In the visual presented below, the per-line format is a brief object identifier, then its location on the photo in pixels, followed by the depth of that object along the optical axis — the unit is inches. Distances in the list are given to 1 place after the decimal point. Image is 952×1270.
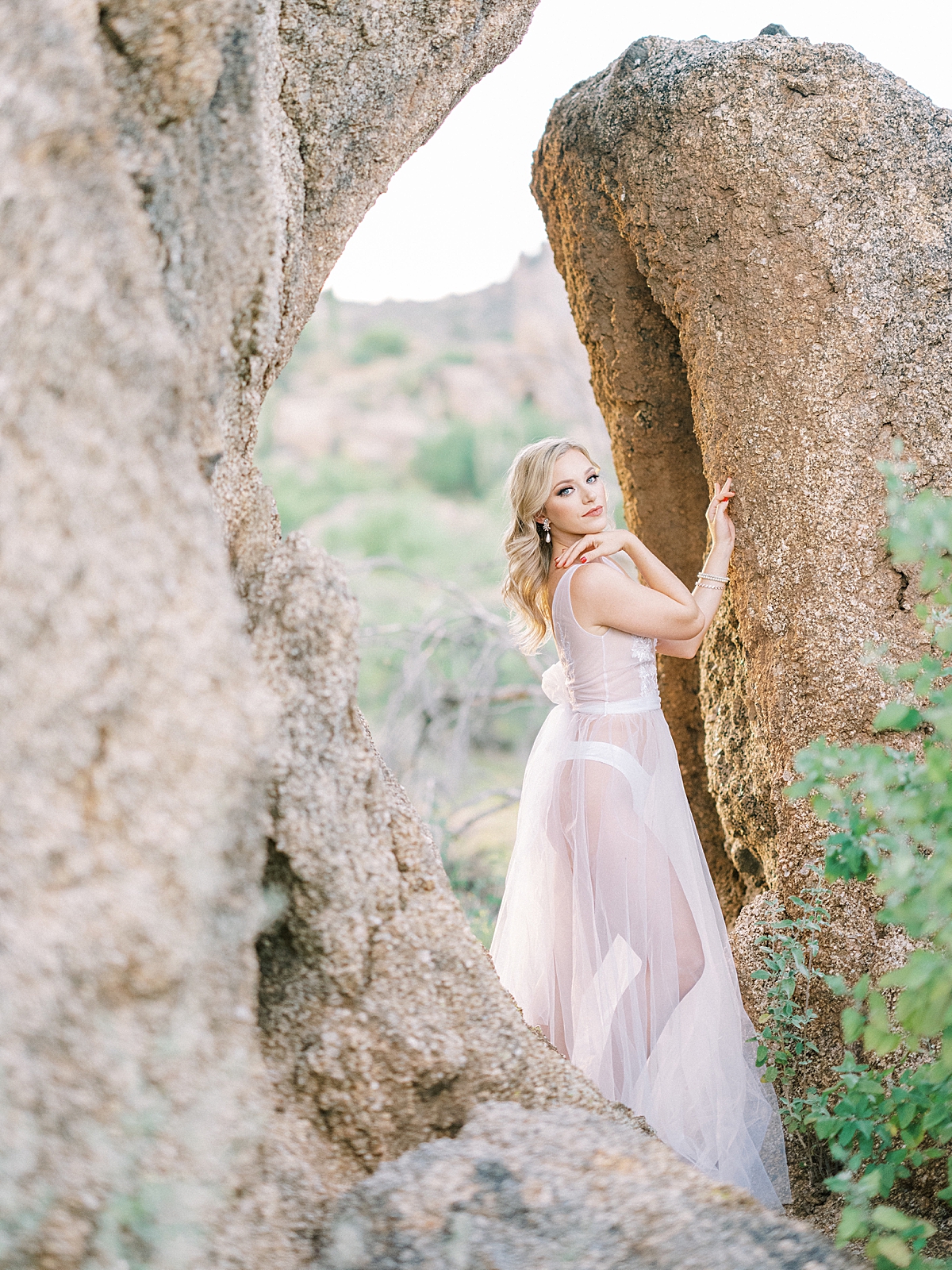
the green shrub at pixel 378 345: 1250.0
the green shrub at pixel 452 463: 959.0
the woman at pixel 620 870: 109.0
